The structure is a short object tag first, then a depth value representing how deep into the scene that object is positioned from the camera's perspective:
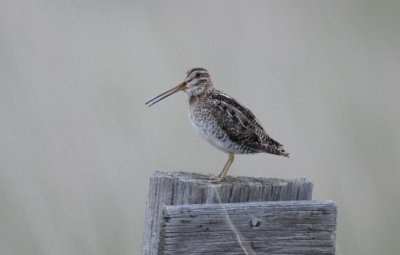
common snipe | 7.67
